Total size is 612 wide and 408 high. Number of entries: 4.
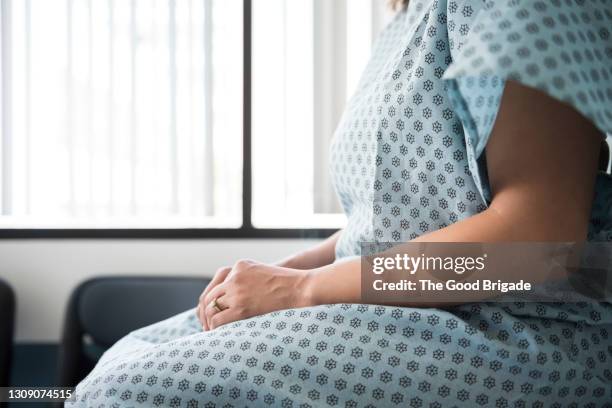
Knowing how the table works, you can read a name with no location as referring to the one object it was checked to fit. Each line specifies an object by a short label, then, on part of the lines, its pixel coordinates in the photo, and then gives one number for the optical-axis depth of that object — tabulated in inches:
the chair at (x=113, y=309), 82.2
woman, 24.0
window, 92.4
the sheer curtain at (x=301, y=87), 95.1
